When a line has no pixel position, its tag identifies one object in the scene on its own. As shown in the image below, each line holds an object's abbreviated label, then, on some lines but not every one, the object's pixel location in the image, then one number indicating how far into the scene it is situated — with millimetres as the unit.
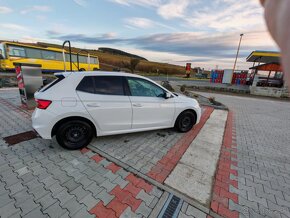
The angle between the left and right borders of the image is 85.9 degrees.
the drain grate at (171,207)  2006
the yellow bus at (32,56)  15442
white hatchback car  3115
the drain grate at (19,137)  3624
